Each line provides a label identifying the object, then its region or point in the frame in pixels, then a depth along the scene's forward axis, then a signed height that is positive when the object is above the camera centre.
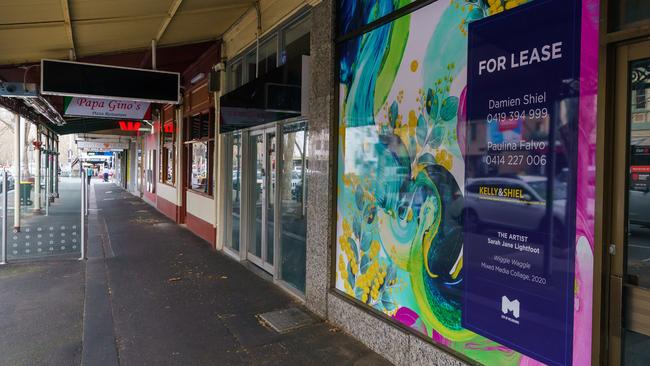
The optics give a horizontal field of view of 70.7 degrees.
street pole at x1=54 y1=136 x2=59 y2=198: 19.06 -0.03
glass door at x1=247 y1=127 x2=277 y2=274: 6.39 -0.39
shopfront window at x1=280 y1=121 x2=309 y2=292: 5.56 -0.39
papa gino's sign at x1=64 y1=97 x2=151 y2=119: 10.27 +1.49
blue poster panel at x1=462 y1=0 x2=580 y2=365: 2.46 -0.03
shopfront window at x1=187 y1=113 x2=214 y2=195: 9.28 +0.43
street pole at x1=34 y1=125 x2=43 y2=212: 13.49 -0.24
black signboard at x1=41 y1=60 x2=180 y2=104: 6.44 +1.33
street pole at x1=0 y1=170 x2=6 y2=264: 7.12 -0.76
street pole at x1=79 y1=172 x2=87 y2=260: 7.69 -0.72
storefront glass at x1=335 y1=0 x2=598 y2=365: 2.43 -0.01
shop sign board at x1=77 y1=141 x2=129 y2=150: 26.43 +1.53
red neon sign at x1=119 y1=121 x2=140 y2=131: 15.93 +1.63
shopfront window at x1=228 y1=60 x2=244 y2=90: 7.82 +1.70
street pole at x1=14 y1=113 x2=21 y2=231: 9.20 +0.02
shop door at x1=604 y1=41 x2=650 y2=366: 2.21 -0.20
